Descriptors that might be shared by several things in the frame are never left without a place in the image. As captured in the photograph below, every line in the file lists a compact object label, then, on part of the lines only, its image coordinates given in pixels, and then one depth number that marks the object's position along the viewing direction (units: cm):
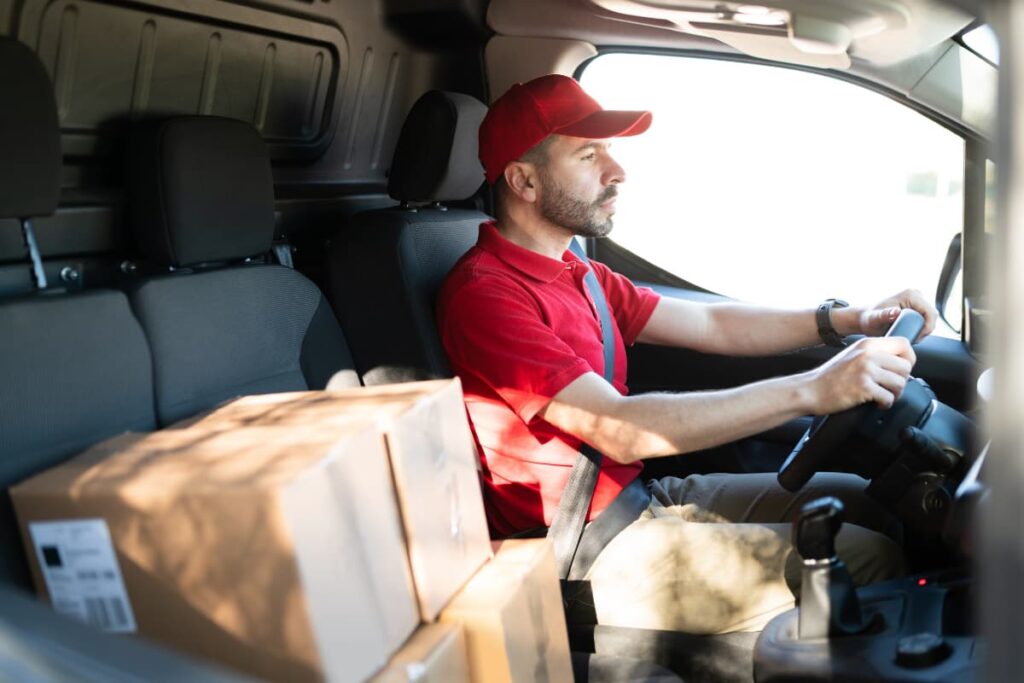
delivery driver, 202
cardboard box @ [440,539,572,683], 147
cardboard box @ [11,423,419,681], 123
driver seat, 201
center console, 152
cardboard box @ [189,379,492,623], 145
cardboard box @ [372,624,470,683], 133
